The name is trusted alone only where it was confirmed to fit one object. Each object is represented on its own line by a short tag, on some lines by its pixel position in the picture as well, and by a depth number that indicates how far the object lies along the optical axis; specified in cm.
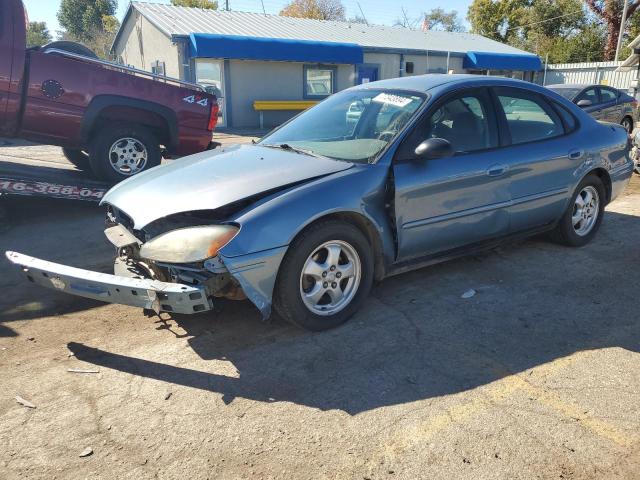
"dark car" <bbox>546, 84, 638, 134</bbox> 1296
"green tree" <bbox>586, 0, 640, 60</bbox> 3725
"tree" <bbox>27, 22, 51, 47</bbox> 5206
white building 1888
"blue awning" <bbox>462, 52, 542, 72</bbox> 2520
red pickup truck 636
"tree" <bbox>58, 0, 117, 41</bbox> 4591
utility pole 3100
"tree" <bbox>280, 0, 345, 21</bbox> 4991
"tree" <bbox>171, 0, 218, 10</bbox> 4300
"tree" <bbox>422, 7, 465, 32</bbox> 6469
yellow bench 1953
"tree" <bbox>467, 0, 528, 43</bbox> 4328
